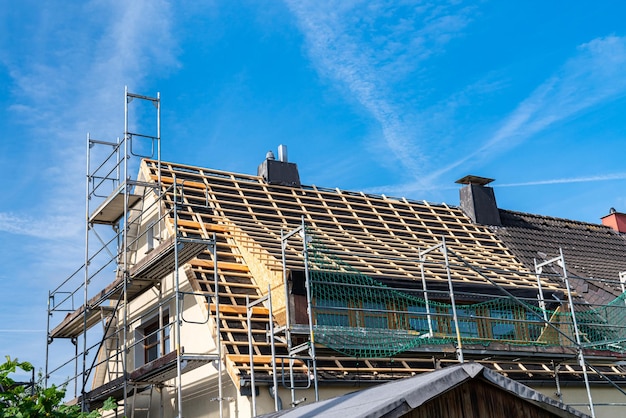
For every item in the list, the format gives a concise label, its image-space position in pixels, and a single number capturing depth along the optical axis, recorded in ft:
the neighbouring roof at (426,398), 22.36
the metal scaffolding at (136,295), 42.68
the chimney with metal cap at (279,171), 57.98
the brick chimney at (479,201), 63.72
